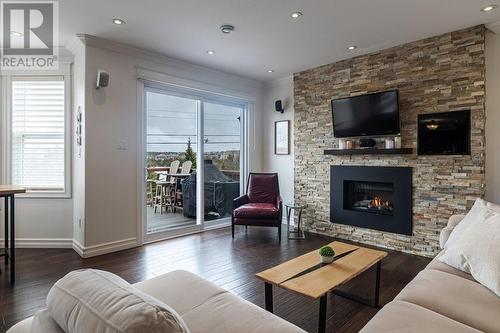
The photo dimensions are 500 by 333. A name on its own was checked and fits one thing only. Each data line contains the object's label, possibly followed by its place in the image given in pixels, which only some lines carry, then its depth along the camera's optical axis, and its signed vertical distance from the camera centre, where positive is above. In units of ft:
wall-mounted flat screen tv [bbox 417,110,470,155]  10.84 +1.27
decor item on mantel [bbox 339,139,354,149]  13.84 +1.06
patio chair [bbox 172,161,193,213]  15.38 -1.25
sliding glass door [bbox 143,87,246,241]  14.11 +0.38
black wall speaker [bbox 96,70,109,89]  11.37 +3.42
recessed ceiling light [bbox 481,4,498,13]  9.26 +5.07
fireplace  12.37 -1.45
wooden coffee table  6.06 -2.47
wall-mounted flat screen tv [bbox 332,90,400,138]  12.32 +2.30
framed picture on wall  17.31 +1.74
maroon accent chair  14.06 -1.99
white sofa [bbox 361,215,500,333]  4.16 -2.25
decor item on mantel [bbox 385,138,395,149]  12.52 +1.00
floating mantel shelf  12.07 +0.67
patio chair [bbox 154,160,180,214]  14.64 -1.18
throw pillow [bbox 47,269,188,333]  2.15 -1.14
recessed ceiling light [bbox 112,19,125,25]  10.20 +5.09
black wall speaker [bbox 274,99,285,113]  17.40 +3.58
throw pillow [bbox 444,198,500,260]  6.41 -1.13
